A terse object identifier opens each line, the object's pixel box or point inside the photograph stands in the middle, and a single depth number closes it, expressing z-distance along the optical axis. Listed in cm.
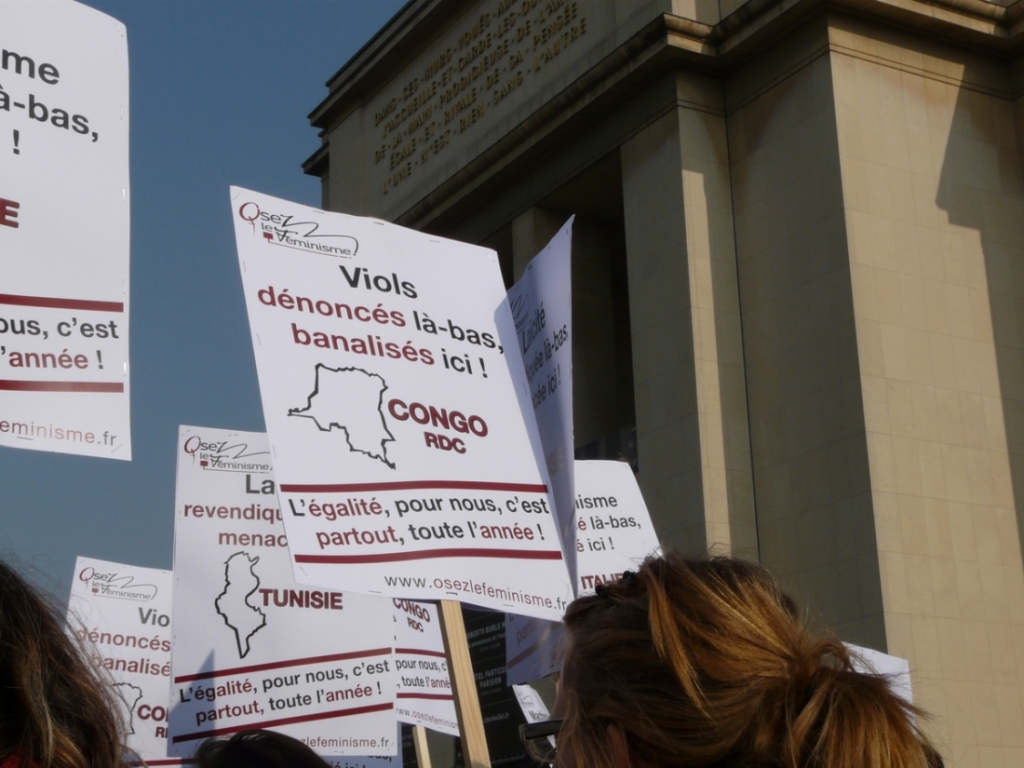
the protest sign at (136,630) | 732
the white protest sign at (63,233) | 346
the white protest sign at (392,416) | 400
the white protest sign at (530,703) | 1043
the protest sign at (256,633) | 604
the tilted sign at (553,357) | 457
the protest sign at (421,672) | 740
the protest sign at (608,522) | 675
